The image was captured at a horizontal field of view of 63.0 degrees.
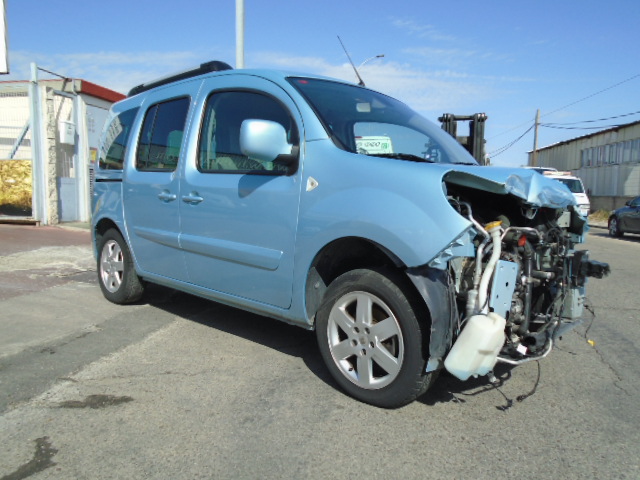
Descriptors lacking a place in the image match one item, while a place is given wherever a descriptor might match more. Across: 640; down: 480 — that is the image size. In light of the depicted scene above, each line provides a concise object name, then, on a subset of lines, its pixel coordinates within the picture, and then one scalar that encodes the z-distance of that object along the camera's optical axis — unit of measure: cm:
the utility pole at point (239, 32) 962
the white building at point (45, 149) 1223
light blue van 278
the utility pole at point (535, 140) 3844
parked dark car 1499
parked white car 1653
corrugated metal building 2566
